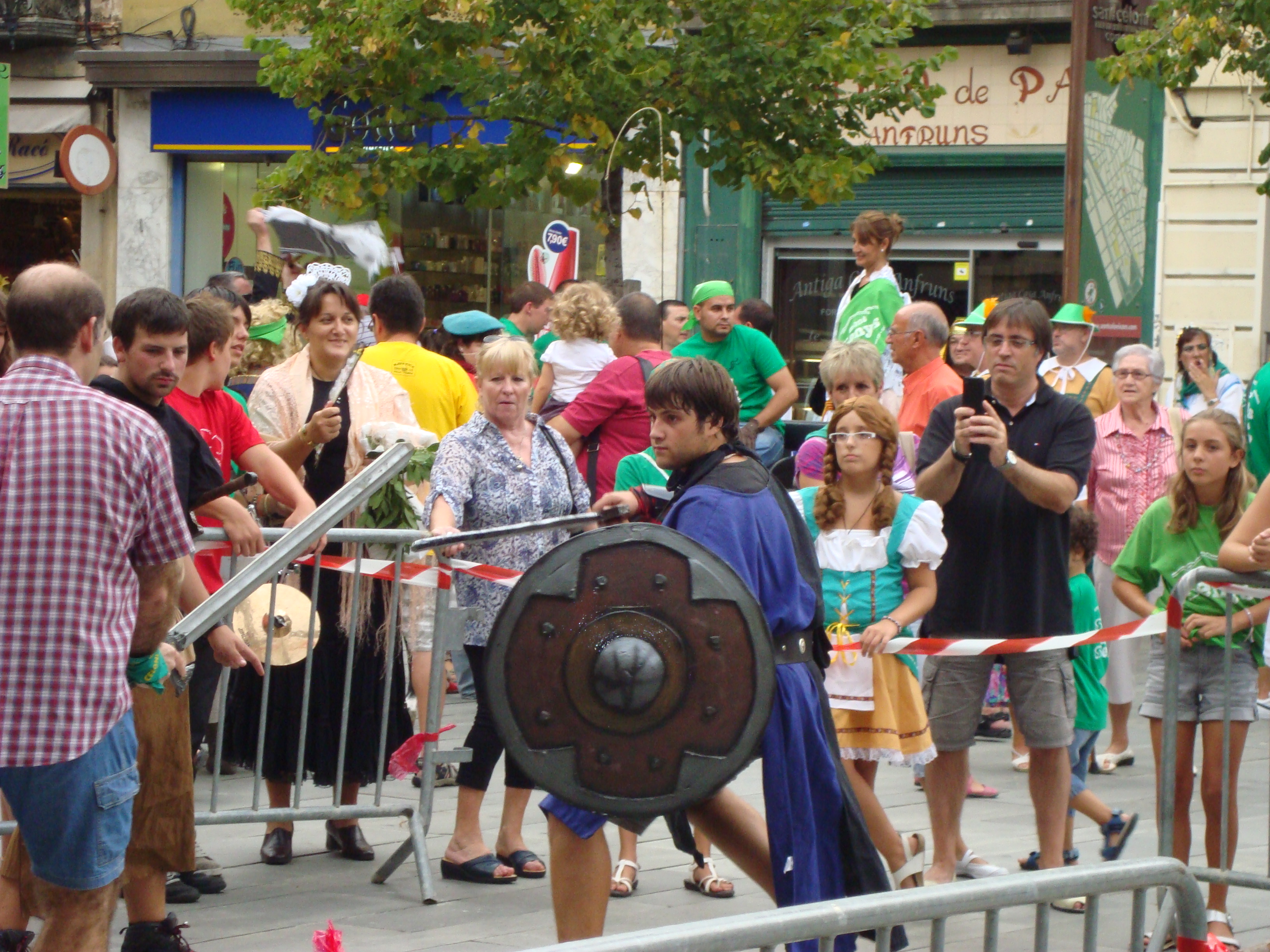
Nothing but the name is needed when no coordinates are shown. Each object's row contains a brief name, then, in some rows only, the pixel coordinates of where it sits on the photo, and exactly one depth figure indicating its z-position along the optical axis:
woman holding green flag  19.23
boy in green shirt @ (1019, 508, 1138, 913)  13.05
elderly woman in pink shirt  17.77
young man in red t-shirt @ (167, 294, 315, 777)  11.79
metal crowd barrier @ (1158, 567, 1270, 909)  10.73
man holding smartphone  11.95
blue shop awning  38.41
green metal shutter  35.37
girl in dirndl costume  11.44
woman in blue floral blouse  12.52
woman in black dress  12.87
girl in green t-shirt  11.37
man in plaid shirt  7.65
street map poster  22.37
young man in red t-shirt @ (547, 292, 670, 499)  16.50
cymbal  12.22
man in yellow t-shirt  15.68
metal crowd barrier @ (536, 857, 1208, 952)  4.70
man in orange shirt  16.95
